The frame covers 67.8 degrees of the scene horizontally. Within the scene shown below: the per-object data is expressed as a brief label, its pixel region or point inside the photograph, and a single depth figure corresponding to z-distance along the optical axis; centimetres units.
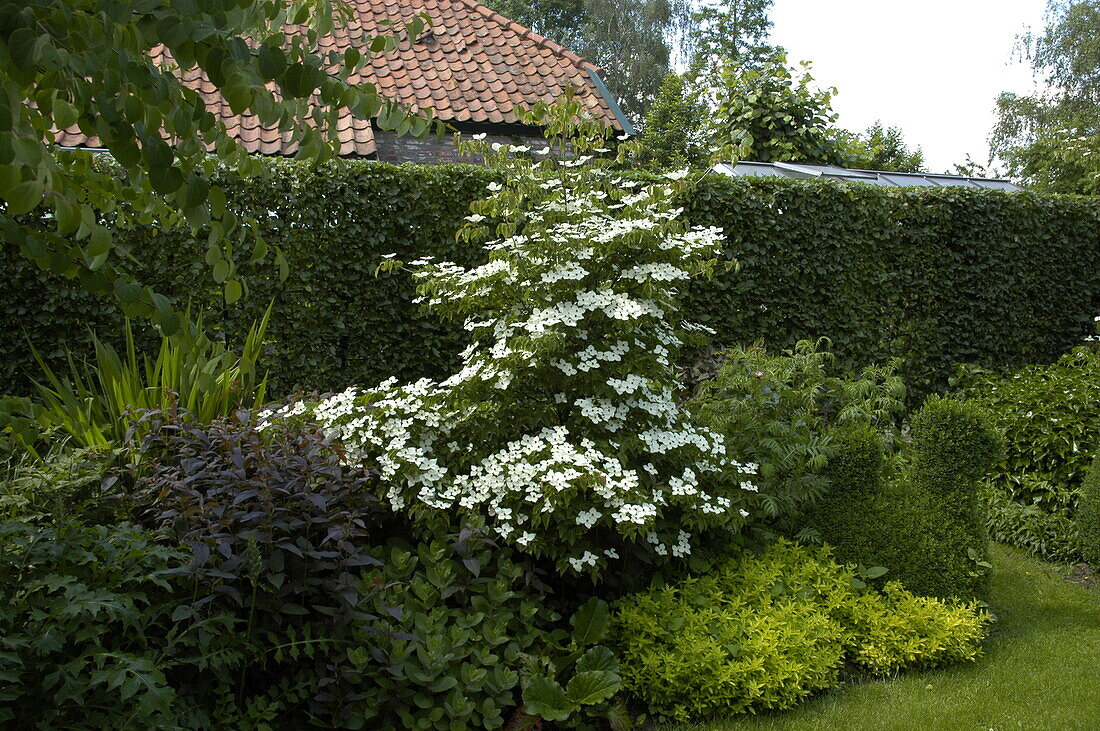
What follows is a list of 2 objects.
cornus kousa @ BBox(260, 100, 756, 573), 348
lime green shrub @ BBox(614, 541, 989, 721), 335
